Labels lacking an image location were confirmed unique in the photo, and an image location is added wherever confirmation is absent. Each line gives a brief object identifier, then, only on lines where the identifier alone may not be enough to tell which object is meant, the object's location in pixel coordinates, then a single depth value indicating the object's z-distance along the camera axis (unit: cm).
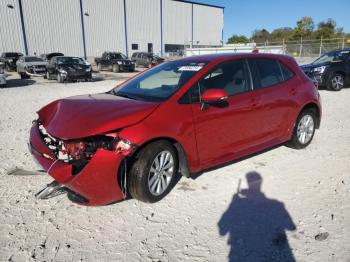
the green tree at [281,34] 7018
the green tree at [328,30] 5887
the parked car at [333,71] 1260
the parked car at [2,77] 1515
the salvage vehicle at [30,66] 2095
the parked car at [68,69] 1831
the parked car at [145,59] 3066
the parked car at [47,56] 2478
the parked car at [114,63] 2716
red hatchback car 298
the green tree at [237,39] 9468
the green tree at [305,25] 7002
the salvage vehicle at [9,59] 2761
